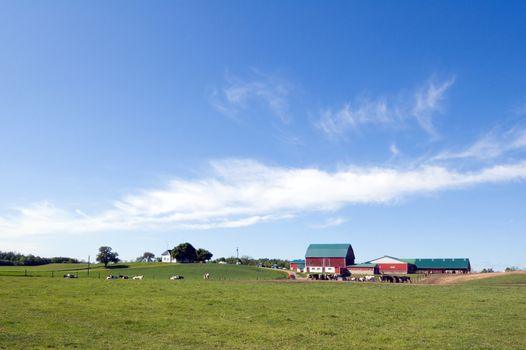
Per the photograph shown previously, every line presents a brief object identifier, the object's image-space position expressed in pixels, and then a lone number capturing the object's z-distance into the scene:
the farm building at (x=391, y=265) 160.50
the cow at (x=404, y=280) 97.44
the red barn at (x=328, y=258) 164.38
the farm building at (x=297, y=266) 186.57
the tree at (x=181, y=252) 198.12
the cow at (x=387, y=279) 95.04
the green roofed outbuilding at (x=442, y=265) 165.00
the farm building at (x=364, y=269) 157.25
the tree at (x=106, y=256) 187.62
